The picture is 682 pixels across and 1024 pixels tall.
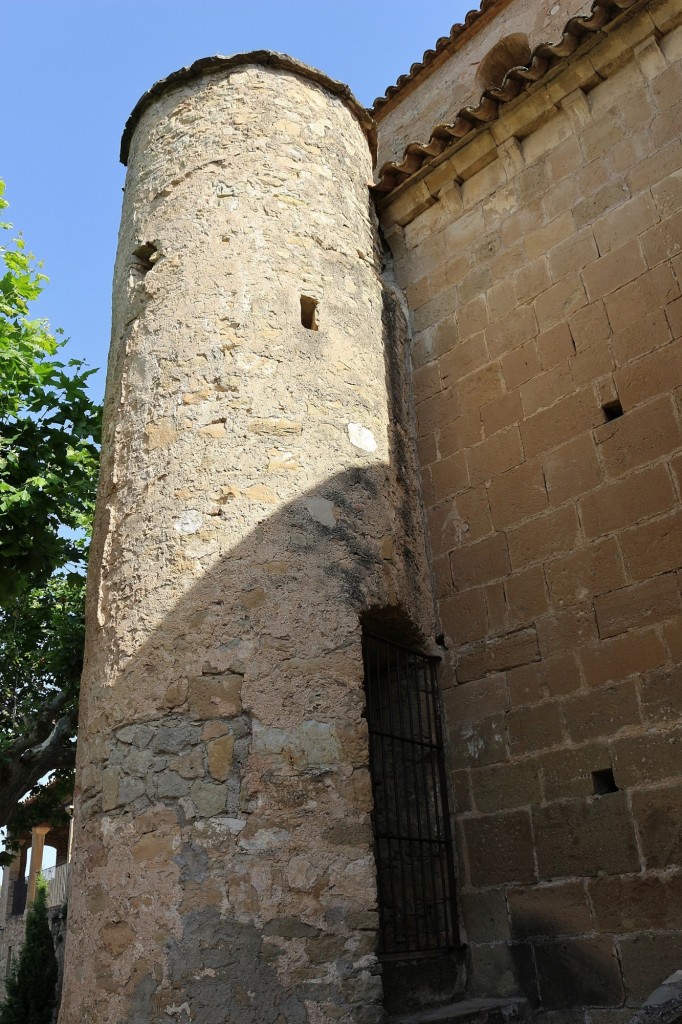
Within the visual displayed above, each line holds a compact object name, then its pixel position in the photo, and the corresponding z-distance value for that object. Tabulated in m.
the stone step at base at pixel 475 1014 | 4.04
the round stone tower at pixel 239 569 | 3.87
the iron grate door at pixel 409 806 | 4.65
